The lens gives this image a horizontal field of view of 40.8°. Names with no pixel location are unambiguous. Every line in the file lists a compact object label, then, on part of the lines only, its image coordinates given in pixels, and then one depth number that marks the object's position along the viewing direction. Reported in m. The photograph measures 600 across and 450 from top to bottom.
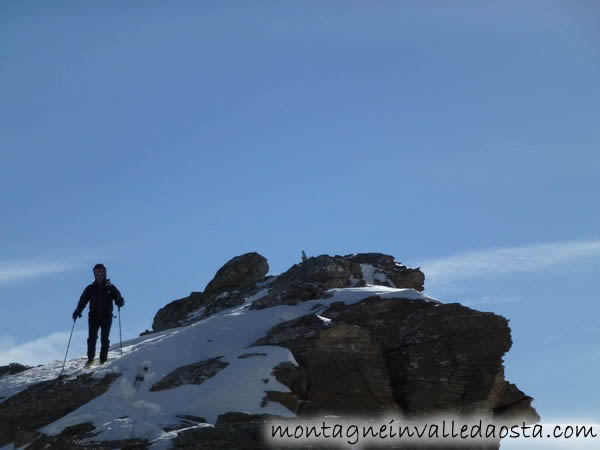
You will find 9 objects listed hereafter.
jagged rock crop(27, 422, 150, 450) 21.73
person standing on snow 29.23
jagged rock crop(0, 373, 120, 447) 25.44
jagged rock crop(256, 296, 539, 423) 27.06
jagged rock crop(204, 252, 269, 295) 44.47
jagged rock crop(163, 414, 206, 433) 23.19
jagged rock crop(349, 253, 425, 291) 41.75
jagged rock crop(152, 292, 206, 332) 42.91
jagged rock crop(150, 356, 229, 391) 26.75
